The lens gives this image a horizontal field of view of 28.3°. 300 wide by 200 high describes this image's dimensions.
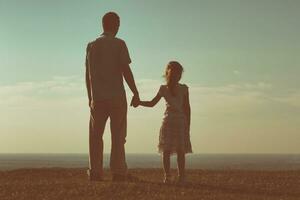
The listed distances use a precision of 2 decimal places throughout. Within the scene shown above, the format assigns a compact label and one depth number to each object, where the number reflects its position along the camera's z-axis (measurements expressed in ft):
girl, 46.55
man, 46.03
